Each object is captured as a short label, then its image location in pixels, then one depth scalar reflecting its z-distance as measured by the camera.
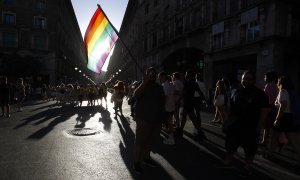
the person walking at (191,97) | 5.67
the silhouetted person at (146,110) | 3.50
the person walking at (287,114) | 3.95
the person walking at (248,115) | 3.42
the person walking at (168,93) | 5.64
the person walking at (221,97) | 7.49
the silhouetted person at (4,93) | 8.74
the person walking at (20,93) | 10.79
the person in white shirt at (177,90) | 5.82
